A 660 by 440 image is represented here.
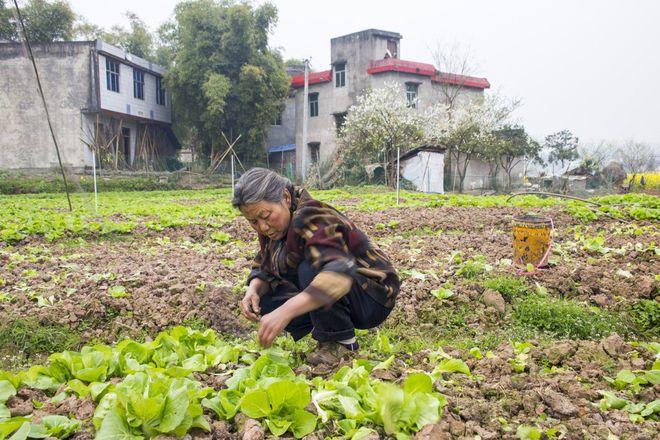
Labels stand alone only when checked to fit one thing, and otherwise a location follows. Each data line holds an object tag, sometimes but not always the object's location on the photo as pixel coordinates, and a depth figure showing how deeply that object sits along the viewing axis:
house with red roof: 28.50
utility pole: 26.06
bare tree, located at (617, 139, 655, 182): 42.31
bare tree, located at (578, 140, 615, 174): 29.64
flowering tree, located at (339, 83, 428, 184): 25.83
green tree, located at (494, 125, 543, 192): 28.64
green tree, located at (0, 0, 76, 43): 26.86
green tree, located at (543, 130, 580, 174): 31.53
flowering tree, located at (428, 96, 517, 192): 27.98
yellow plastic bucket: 5.34
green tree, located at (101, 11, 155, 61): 35.09
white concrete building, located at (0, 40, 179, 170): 23.77
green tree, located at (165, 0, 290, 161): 26.47
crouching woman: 2.40
